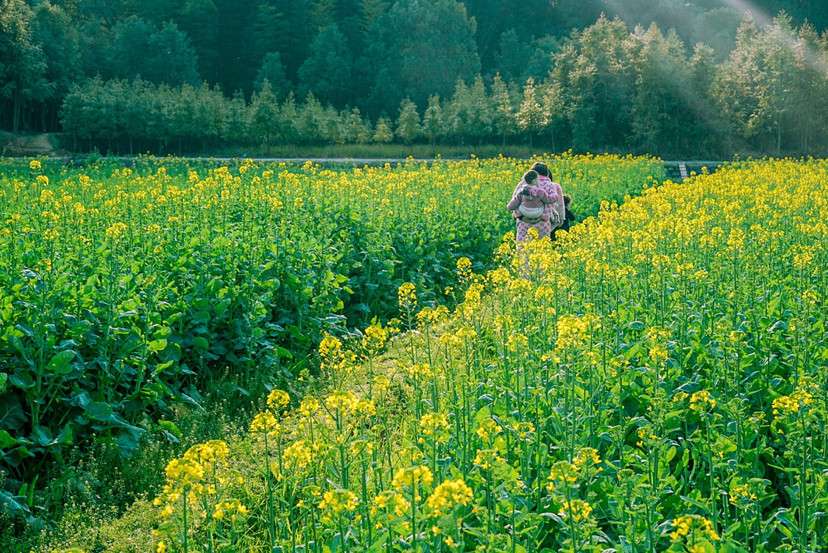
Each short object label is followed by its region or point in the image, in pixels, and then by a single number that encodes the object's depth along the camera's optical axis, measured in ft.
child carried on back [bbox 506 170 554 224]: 32.89
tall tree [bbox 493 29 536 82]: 251.80
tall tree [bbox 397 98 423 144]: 158.61
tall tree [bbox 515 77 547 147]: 148.46
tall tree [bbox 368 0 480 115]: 221.05
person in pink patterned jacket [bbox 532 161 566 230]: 33.09
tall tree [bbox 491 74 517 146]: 153.28
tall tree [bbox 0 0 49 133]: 174.10
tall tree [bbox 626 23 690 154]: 145.69
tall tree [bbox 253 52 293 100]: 227.20
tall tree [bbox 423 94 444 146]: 158.81
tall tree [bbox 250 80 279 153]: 148.05
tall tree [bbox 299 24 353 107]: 225.35
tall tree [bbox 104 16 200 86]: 214.48
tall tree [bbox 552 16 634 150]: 152.25
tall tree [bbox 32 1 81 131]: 194.59
